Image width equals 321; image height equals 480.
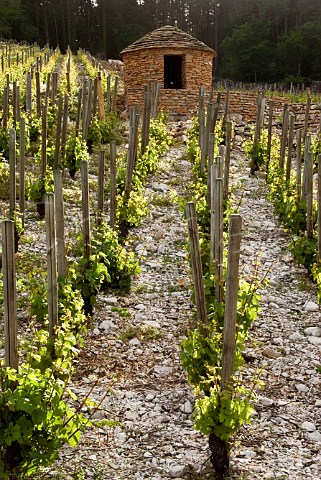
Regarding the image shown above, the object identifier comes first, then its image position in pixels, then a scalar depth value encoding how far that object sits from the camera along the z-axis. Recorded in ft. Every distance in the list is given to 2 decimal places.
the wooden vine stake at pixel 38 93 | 44.47
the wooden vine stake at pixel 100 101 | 53.06
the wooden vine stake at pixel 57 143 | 34.63
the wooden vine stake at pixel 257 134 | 46.19
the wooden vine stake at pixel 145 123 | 36.81
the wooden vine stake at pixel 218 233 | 14.83
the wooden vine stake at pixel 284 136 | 38.88
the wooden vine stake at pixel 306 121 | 45.26
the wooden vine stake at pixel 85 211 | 20.21
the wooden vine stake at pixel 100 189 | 23.23
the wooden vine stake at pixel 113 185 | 25.12
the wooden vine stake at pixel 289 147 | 35.57
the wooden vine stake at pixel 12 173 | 25.08
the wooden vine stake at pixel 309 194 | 26.24
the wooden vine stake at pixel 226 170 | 31.78
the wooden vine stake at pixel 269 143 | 43.70
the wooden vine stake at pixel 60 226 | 16.21
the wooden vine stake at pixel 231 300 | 12.52
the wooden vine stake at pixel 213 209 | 15.17
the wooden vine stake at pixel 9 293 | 11.83
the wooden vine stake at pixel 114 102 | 59.49
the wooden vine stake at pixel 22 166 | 27.17
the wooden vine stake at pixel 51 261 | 13.92
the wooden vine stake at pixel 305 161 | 27.13
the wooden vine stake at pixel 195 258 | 13.74
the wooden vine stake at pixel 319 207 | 22.30
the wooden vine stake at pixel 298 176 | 31.27
